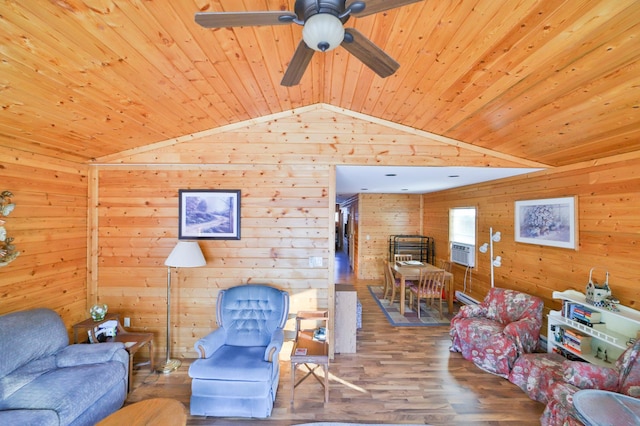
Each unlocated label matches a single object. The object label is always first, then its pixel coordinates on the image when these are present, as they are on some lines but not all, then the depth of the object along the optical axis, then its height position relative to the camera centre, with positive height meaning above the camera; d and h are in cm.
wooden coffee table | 172 -132
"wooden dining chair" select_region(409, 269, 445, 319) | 468 -120
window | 536 -17
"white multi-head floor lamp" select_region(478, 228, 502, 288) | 389 -47
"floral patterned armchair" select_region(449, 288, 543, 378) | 300 -136
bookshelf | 247 -112
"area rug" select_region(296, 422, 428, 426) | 221 -173
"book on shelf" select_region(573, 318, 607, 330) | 262 -106
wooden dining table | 479 -107
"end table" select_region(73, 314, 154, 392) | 272 -133
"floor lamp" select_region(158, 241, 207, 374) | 288 -47
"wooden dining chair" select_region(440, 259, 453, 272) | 529 -97
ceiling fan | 108 +83
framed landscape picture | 332 +3
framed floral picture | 315 -6
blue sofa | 191 -131
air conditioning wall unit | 513 -74
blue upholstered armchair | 233 -132
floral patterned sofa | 200 -136
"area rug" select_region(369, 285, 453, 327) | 442 -175
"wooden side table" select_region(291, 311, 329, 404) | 242 -127
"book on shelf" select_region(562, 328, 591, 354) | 275 -130
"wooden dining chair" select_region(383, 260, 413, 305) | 523 -130
